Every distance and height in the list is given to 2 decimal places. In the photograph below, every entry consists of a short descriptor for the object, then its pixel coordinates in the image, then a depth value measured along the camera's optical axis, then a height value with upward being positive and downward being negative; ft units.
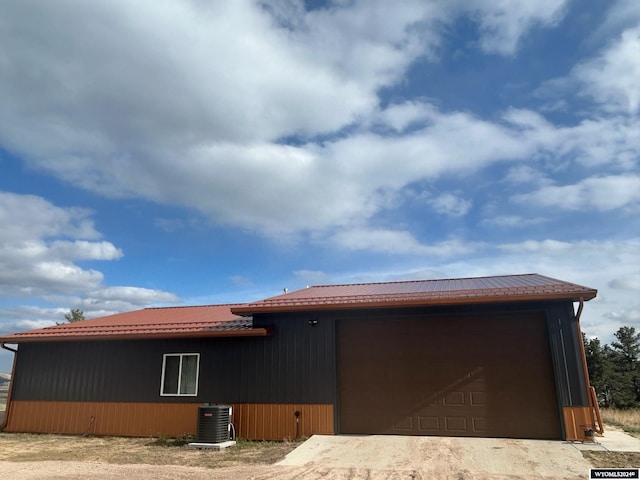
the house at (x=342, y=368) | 32.53 +1.40
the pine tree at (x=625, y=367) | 94.09 +3.82
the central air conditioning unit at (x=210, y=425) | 32.71 -2.39
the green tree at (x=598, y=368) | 93.56 +3.34
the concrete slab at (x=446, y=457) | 23.66 -3.73
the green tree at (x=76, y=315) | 100.82 +14.85
